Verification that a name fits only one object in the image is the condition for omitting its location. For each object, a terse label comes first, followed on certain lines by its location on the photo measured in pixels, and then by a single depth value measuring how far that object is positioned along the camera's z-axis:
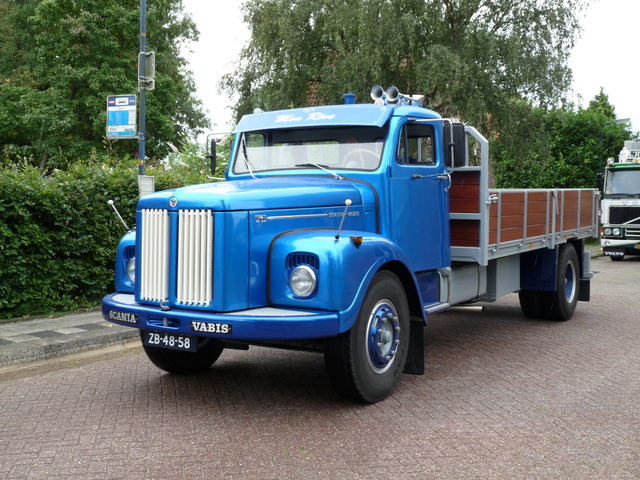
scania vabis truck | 4.96
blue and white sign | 10.58
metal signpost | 9.29
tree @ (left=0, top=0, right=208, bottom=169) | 29.11
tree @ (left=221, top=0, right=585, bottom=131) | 23.56
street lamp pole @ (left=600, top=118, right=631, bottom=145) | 25.77
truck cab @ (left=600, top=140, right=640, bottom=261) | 19.30
